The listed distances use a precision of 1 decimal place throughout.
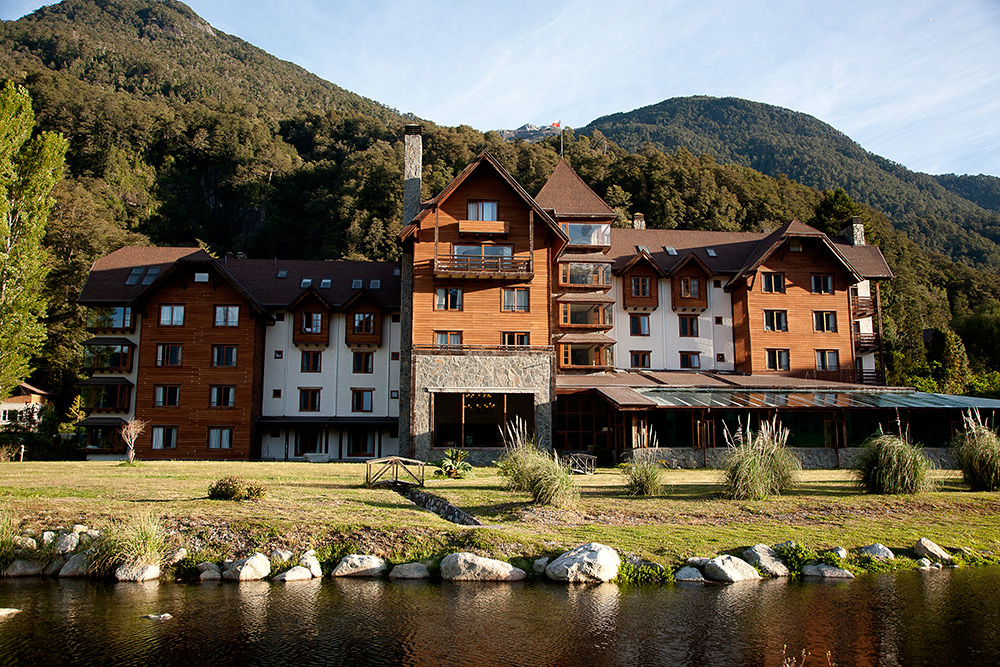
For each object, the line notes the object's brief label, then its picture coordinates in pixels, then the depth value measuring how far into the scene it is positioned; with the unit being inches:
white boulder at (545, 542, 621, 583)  500.7
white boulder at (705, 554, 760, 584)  506.3
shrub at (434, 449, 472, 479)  934.4
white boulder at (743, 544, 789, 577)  522.3
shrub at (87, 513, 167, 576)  519.8
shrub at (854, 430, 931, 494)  714.8
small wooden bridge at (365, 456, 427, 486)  815.7
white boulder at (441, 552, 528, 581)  508.7
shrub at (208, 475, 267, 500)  657.0
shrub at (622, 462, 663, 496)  733.3
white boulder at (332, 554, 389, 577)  518.3
